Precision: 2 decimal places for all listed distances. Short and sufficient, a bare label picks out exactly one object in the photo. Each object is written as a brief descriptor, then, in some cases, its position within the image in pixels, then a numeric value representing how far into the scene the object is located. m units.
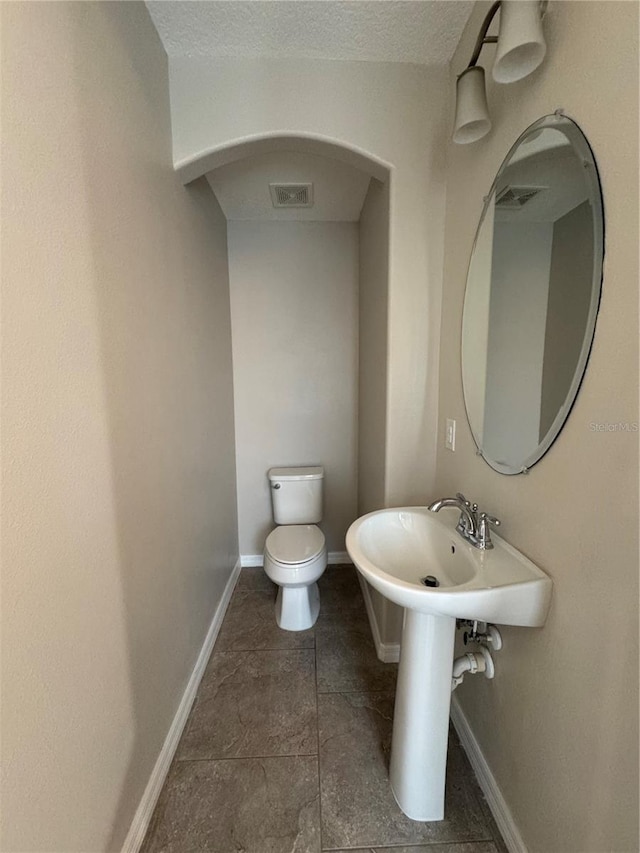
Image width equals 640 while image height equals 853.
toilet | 1.81
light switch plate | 1.38
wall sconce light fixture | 0.78
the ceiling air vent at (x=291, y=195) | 1.90
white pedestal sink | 0.86
